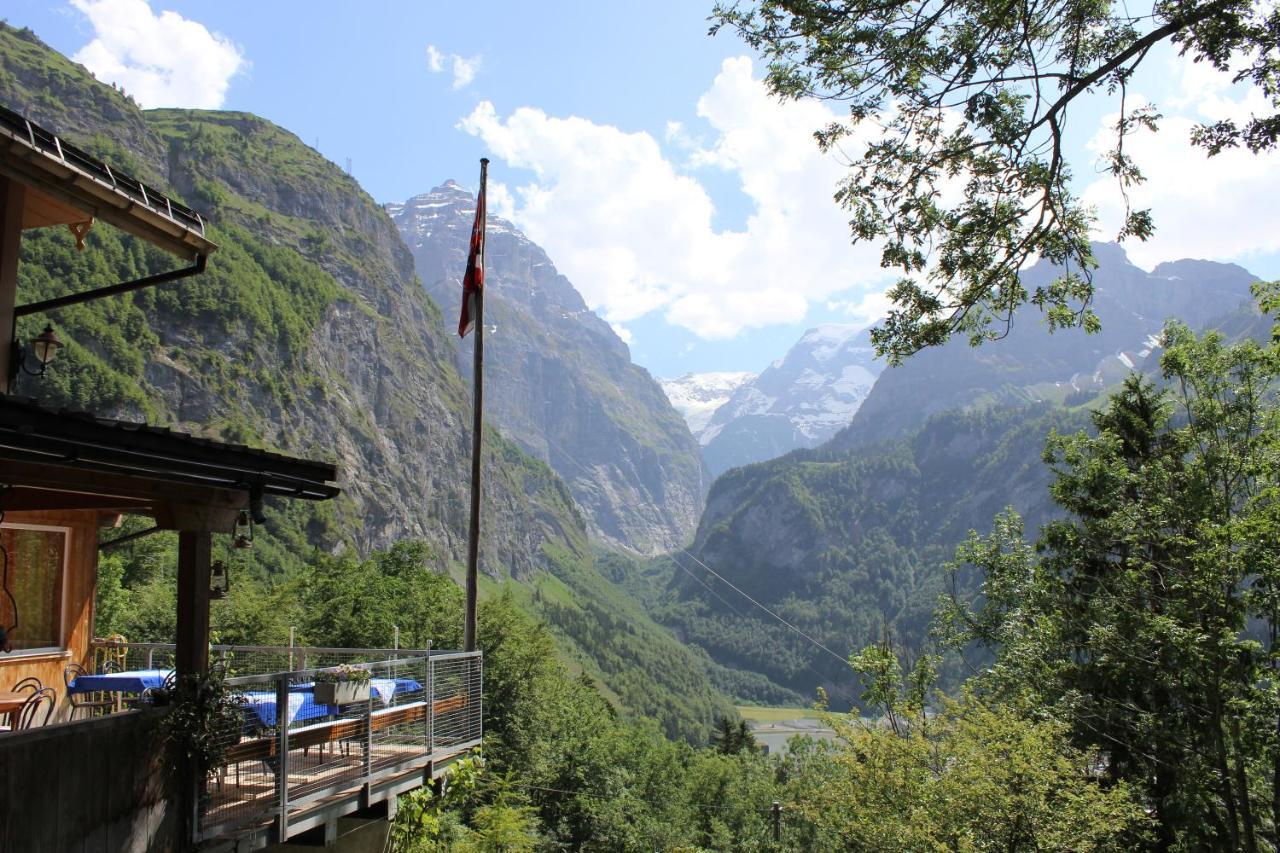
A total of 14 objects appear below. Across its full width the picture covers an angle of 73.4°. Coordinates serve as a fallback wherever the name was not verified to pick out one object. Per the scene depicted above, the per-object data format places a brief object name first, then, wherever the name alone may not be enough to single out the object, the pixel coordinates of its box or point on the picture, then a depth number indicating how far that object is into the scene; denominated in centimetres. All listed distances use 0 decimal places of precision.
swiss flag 1619
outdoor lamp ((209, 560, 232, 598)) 828
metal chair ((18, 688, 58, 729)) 867
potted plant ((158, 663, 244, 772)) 718
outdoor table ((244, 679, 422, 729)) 867
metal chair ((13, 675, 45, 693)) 923
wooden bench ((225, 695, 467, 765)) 800
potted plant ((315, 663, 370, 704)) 898
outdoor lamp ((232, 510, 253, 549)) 817
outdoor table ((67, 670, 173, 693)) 962
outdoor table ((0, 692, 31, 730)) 850
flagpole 1449
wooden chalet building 614
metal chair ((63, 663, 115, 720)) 988
